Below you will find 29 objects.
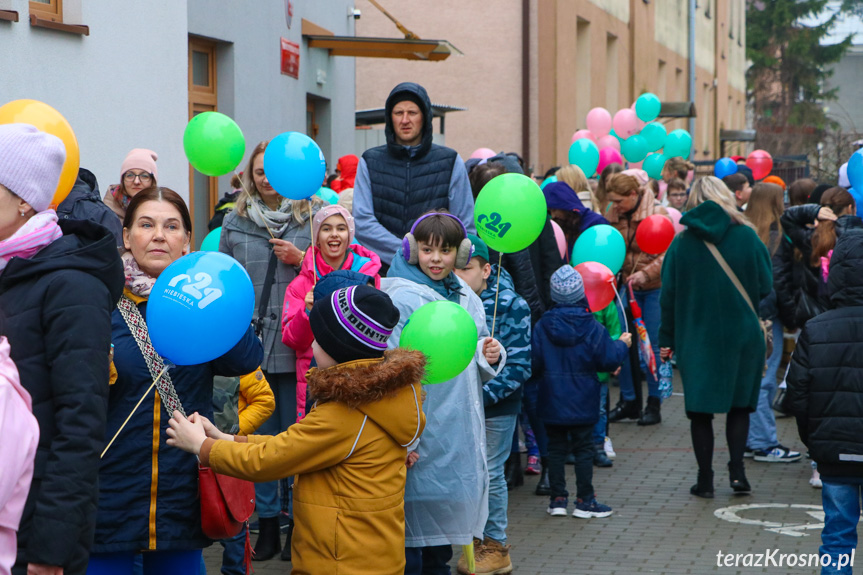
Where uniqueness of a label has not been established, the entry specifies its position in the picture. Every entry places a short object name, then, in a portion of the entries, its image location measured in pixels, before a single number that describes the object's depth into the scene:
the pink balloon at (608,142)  15.29
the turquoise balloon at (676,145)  16.30
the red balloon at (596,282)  7.82
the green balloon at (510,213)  6.04
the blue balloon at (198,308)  3.48
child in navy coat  6.90
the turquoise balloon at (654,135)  15.55
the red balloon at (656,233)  9.66
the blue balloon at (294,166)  5.95
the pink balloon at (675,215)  10.65
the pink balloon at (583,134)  14.76
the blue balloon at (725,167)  17.48
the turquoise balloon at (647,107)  16.06
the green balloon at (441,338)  4.26
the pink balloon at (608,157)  14.13
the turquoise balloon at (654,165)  15.42
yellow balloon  4.41
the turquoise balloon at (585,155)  12.53
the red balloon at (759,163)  19.62
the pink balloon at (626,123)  16.09
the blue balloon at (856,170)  7.18
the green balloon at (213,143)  6.70
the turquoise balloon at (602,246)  8.08
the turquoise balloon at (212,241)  6.82
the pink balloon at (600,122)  16.11
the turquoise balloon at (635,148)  15.40
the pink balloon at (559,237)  8.12
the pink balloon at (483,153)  11.47
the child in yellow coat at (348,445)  3.63
